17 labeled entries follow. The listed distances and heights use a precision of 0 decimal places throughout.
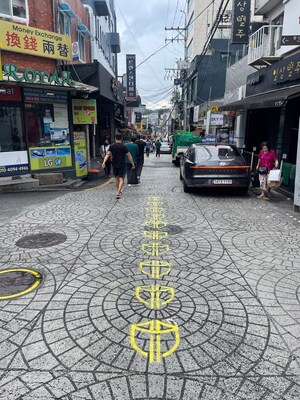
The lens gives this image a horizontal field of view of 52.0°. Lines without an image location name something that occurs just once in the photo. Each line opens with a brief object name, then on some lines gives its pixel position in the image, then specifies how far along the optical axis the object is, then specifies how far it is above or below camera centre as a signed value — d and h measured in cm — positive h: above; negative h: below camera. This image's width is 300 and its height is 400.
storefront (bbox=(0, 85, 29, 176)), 1048 +4
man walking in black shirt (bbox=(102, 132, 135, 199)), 902 -63
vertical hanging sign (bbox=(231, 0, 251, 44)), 1434 +539
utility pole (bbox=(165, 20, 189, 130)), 3044 +815
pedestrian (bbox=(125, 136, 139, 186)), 1104 -110
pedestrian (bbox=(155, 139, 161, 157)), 2827 -106
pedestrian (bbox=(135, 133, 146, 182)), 1180 -67
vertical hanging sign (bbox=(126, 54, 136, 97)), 2858 +604
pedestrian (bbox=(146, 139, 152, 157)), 2891 -114
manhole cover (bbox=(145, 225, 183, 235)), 606 -184
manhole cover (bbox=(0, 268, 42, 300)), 377 -188
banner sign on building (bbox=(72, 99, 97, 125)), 1250 +100
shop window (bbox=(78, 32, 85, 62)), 1667 +487
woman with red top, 920 -73
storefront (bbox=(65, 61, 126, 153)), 1286 +215
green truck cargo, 1920 -34
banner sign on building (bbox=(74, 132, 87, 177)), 1266 -69
